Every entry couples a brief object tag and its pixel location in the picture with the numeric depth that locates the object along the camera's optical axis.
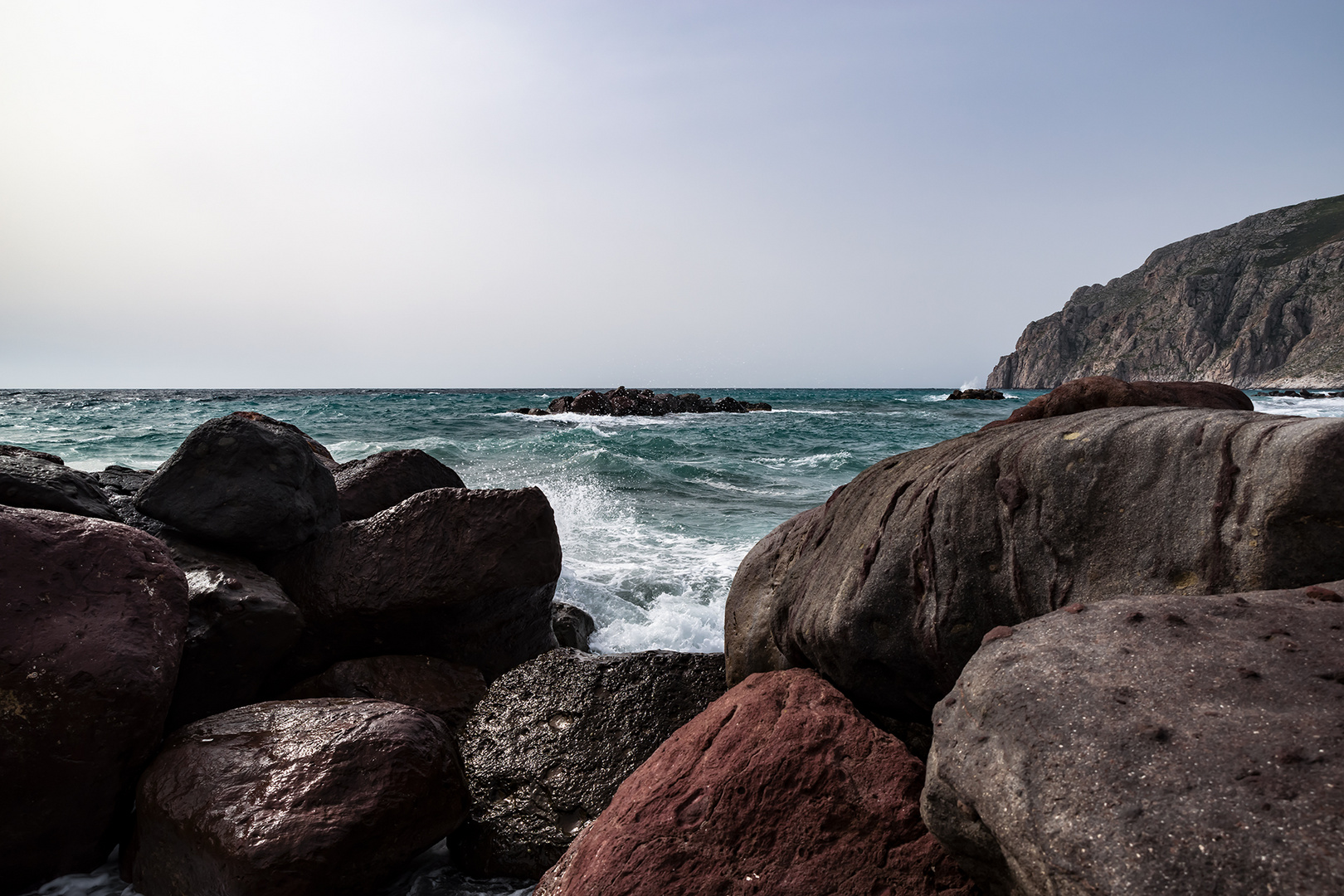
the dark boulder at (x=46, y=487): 3.74
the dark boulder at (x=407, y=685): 4.05
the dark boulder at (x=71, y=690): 2.77
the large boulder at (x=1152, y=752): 1.31
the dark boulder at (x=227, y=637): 3.52
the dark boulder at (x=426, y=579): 4.38
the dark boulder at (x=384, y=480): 5.63
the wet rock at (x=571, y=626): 5.75
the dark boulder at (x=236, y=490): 4.41
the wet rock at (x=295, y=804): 2.57
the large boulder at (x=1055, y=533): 2.12
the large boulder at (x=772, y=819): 2.11
